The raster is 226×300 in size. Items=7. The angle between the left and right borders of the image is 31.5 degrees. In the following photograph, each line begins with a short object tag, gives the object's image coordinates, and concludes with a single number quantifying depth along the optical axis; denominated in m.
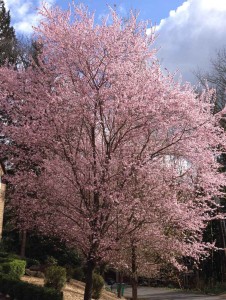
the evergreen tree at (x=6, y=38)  27.00
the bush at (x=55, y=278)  12.61
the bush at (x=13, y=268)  13.22
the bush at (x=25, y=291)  9.49
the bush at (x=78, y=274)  17.44
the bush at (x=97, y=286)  13.72
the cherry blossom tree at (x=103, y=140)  8.03
